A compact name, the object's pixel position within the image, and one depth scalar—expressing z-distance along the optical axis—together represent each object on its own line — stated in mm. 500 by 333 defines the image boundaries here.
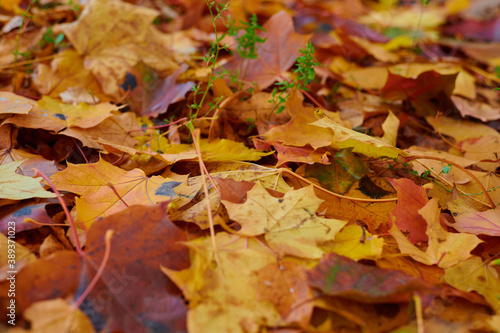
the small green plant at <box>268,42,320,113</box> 803
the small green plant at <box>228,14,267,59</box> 851
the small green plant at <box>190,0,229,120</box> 793
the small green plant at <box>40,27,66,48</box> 929
